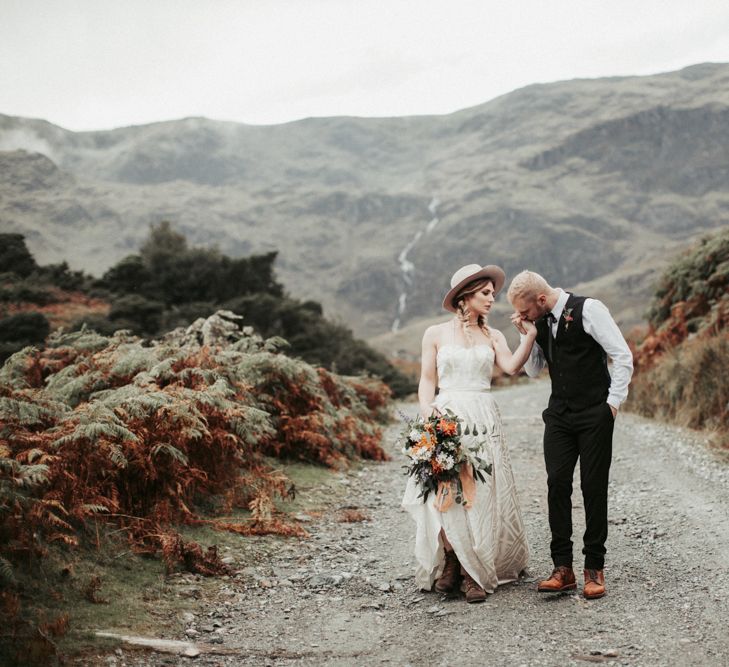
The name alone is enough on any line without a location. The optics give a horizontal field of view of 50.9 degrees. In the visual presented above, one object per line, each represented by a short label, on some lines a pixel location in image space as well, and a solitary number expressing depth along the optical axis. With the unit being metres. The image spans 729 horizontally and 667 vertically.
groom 5.44
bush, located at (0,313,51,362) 16.47
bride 5.68
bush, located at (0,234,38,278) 26.83
